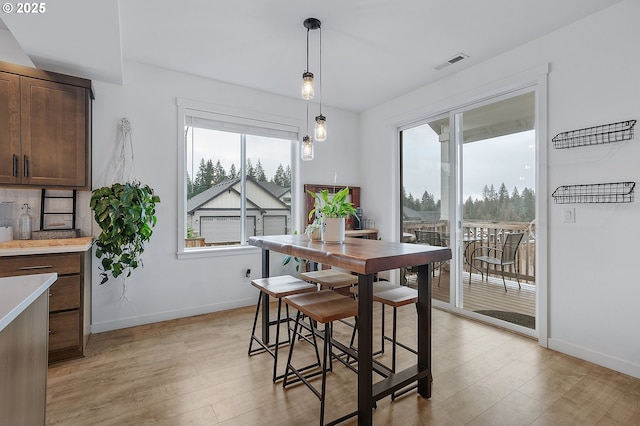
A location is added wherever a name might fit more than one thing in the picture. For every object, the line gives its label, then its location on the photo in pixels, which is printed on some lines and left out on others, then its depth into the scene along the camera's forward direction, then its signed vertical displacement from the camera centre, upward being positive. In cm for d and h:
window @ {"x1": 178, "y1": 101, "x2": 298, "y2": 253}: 371 +44
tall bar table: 167 -39
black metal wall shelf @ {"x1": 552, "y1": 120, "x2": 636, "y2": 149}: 233 +61
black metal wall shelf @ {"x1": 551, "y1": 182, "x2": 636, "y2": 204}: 233 +16
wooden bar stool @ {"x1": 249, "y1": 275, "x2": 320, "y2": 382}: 238 -58
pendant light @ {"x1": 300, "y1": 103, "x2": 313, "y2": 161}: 250 +51
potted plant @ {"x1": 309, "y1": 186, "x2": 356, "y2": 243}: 226 -3
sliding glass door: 311 +11
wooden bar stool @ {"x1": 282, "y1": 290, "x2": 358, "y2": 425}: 176 -57
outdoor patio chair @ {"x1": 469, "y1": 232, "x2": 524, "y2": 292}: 319 -42
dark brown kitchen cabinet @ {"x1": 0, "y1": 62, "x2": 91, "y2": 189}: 251 +70
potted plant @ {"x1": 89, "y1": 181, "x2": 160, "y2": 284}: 275 -5
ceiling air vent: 318 +157
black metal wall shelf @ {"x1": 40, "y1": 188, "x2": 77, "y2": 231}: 288 +1
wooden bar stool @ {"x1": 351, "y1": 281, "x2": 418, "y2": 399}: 205 -55
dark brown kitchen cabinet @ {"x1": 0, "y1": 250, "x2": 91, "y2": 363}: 242 -68
